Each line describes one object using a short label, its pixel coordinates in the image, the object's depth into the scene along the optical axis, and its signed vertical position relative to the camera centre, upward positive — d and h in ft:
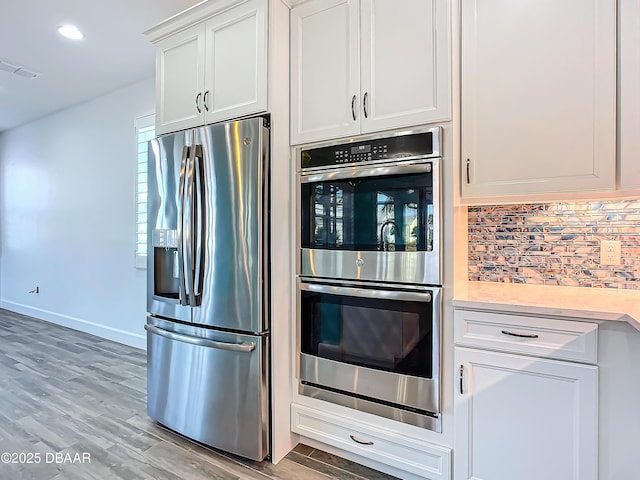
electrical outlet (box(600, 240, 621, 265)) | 5.67 -0.20
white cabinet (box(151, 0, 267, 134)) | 6.24 +3.29
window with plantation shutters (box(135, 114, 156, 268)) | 11.84 +1.56
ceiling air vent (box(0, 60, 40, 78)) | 10.83 +5.27
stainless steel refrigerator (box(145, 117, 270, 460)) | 6.09 -0.85
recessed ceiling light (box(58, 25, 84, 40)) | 8.85 +5.25
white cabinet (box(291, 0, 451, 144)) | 5.30 +2.82
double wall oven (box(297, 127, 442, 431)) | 5.27 -0.58
